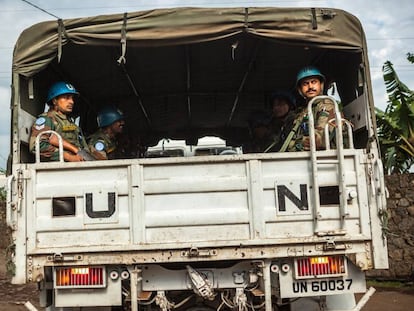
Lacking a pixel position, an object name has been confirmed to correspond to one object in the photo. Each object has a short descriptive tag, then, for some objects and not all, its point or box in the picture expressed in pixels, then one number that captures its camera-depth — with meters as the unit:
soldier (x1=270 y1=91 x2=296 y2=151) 6.31
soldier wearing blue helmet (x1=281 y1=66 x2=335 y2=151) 4.47
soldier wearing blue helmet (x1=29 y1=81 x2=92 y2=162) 4.53
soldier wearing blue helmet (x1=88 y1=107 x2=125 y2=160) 5.92
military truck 3.86
